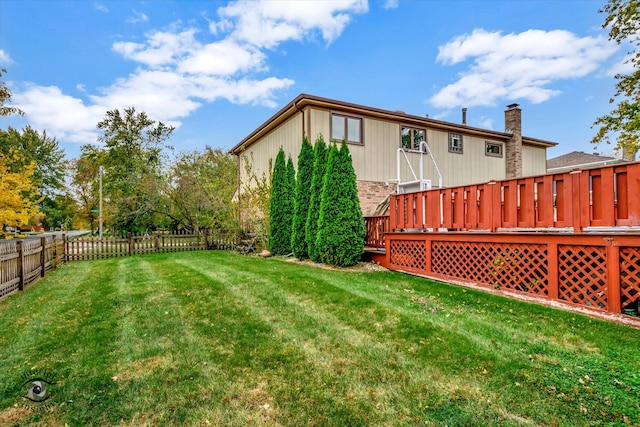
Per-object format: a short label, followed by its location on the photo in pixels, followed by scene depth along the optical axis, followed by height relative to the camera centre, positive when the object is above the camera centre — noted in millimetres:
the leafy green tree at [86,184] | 30328 +3715
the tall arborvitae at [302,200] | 10070 +501
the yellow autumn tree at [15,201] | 9254 +530
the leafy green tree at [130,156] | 21109 +4800
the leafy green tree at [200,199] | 15453 +950
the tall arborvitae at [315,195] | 9281 +596
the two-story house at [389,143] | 11602 +3043
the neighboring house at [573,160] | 21984 +3809
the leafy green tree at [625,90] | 11203 +4534
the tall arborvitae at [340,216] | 8305 -8
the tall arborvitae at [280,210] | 11461 +229
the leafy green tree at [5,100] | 14484 +5358
